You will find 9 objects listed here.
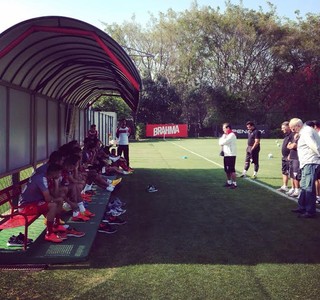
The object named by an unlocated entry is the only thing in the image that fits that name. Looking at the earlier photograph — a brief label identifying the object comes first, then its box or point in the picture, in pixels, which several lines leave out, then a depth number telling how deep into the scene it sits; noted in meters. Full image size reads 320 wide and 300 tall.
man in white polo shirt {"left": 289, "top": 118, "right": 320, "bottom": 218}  7.88
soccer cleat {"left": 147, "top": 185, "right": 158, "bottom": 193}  10.99
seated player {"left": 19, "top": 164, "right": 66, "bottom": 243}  6.12
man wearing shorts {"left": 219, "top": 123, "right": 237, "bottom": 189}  11.37
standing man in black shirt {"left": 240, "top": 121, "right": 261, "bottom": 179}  13.32
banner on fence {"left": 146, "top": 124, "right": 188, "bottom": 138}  44.88
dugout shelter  6.70
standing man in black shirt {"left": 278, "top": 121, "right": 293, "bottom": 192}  10.65
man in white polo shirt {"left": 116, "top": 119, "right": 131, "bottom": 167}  15.45
